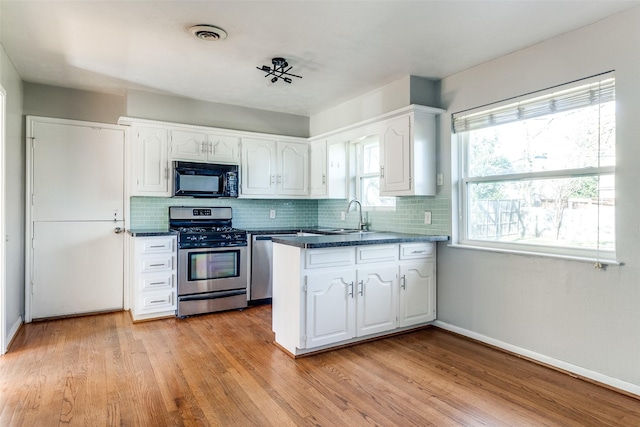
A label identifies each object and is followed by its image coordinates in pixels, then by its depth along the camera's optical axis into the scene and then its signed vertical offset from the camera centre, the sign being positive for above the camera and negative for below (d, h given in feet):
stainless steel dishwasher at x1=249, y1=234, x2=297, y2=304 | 15.16 -2.24
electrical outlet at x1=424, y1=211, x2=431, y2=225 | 12.60 -0.15
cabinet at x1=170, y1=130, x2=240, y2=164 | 14.35 +2.52
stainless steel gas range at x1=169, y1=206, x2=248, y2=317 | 13.58 -1.91
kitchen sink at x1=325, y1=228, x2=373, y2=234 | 15.00 -0.74
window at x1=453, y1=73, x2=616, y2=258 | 8.73 +1.06
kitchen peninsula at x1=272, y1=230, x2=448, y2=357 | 9.73 -2.08
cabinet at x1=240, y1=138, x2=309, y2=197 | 15.88 +1.90
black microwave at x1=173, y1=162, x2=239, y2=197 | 14.12 +1.24
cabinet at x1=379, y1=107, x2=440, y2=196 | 11.85 +1.88
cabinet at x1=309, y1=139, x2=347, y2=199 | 16.15 +1.79
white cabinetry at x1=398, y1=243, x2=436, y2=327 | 11.55 -2.21
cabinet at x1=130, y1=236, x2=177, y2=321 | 12.95 -2.22
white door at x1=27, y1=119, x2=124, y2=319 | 13.17 -0.21
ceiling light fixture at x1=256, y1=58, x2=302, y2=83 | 10.85 +4.21
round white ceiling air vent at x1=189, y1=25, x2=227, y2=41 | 8.91 +4.27
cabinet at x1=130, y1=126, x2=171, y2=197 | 13.61 +1.81
